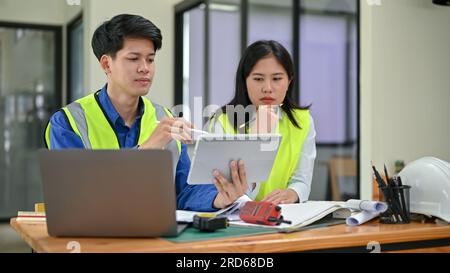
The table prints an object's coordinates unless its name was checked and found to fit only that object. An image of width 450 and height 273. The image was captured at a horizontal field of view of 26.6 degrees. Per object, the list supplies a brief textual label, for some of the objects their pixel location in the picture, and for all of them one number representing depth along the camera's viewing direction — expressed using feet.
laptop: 7.57
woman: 10.98
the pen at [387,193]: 8.75
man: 9.54
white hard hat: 8.64
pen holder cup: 8.73
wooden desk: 7.41
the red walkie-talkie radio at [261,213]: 8.28
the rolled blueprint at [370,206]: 8.68
